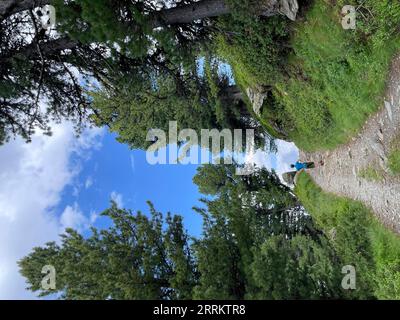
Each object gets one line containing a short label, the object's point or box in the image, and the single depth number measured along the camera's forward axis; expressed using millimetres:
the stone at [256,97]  24344
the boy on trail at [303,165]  26388
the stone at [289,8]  16438
